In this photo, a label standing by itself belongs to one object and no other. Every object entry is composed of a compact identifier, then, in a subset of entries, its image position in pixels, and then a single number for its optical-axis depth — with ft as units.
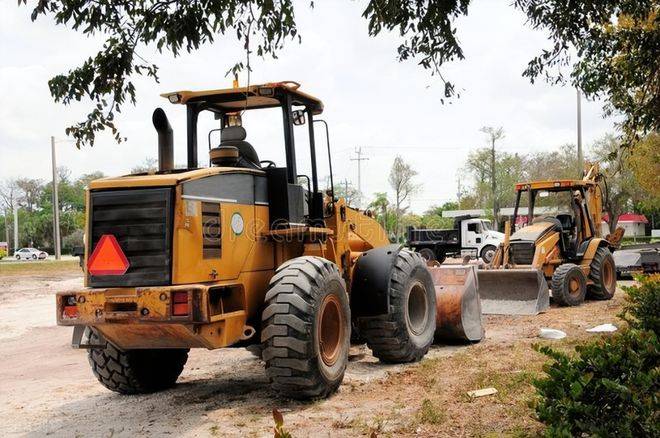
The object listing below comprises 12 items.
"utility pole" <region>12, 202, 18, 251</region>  247.40
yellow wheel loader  19.38
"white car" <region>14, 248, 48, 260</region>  207.41
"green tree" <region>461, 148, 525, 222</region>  193.88
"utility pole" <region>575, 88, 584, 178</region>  124.47
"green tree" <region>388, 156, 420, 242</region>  203.41
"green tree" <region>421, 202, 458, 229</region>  259.27
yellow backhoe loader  42.50
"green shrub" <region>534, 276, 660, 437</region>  11.85
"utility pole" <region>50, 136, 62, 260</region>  146.10
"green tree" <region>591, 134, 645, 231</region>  153.28
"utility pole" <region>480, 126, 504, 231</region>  181.76
